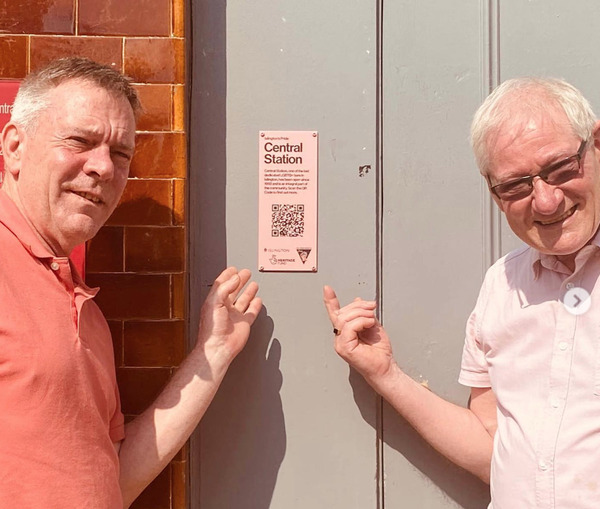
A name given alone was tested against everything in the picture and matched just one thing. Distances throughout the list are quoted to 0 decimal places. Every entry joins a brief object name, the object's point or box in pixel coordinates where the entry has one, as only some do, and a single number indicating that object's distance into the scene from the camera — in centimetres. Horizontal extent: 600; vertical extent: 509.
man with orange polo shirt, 152
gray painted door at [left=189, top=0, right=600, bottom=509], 223
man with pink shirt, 165
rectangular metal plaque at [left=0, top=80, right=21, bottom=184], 196
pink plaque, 222
